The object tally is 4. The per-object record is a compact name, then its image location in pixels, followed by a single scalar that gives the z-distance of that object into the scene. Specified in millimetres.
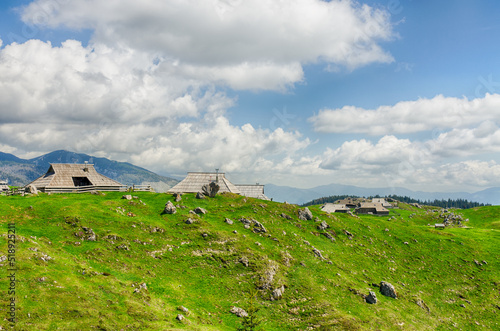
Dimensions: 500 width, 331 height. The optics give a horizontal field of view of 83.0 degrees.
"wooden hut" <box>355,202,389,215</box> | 172962
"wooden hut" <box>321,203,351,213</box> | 174750
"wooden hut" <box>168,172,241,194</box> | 83500
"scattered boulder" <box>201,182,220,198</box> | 65875
